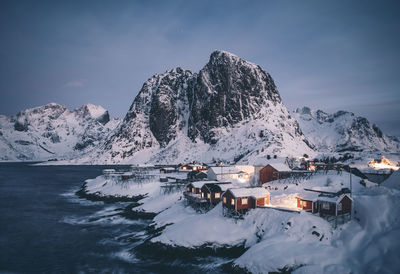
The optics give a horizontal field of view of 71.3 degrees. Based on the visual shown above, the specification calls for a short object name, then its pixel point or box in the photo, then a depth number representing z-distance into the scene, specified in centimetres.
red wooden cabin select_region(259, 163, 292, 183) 6912
